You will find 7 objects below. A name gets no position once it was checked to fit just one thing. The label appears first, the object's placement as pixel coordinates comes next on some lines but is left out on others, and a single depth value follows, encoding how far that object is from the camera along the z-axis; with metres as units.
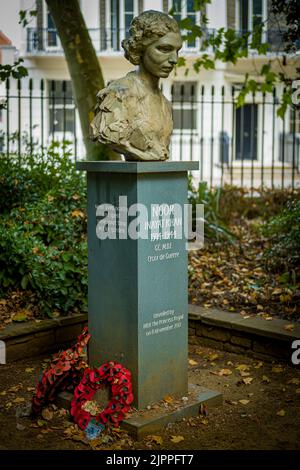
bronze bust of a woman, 4.45
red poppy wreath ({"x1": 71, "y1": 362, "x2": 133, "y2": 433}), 4.38
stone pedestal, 4.42
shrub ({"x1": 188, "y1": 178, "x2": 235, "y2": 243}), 8.70
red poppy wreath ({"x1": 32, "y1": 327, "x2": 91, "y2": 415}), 4.64
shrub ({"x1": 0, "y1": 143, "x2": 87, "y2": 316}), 6.36
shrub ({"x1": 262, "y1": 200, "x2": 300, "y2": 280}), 7.43
